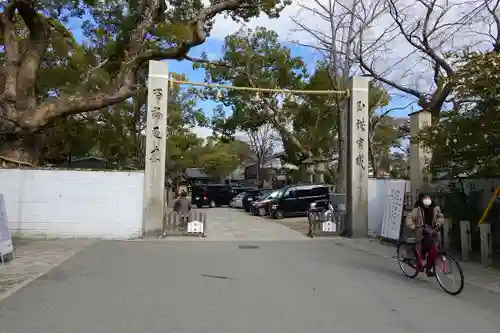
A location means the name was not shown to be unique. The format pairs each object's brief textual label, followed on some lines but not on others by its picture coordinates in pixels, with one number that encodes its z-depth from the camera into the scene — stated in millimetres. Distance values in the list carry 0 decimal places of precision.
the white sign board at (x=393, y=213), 15055
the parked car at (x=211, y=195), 42594
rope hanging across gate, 16906
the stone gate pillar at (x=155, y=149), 15672
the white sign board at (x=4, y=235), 9924
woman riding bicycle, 8547
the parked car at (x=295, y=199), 27266
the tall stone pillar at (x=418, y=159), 15633
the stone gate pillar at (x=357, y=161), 17219
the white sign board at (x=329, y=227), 17906
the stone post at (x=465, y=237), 11828
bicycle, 8093
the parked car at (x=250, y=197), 35712
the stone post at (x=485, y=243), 11062
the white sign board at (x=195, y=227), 16531
